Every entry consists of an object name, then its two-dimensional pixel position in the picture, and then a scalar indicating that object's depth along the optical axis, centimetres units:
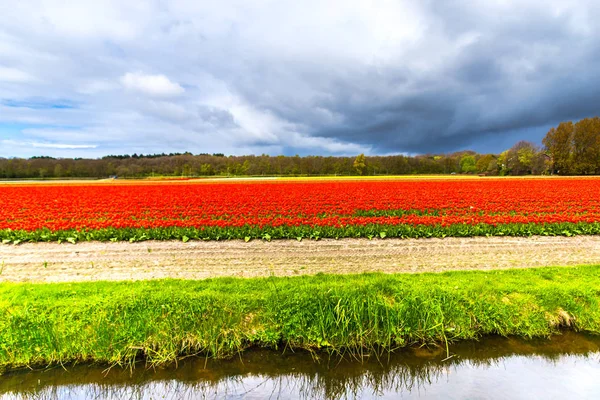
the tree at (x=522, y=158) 8112
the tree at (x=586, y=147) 6438
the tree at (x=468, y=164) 12184
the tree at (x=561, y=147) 6775
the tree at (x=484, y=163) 10925
